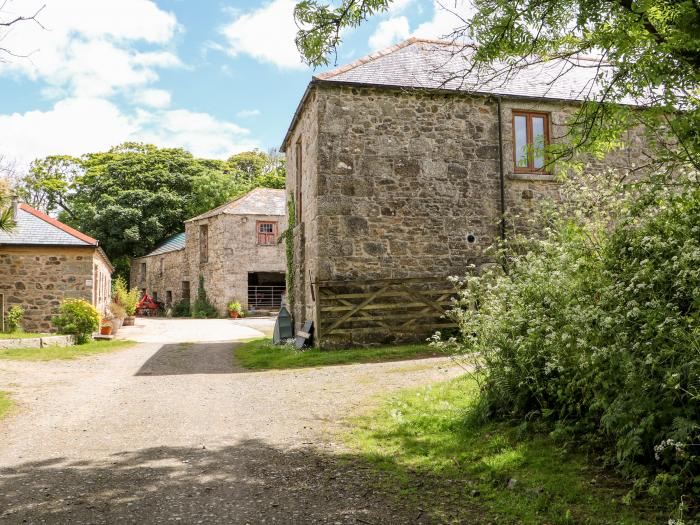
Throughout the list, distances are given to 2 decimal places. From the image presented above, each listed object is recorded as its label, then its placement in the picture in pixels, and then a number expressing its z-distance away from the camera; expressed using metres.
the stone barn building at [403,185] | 13.02
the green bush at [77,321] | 16.16
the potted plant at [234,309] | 30.38
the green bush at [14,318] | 17.17
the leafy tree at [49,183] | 45.34
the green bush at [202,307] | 31.78
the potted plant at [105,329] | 18.36
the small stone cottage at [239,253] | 31.02
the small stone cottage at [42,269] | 17.66
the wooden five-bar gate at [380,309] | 12.82
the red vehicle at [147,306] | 36.59
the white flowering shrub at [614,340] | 3.58
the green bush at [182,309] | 34.63
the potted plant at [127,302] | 25.45
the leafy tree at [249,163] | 53.12
